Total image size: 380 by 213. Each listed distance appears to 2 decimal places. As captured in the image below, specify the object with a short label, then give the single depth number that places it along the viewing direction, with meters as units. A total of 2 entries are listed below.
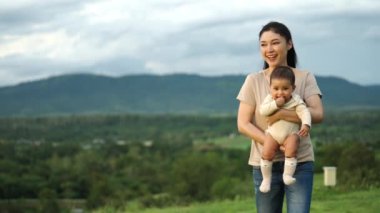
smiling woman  4.75
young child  4.64
